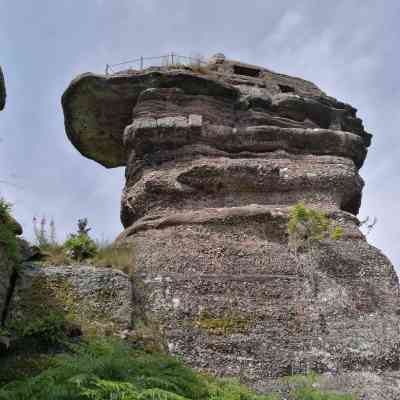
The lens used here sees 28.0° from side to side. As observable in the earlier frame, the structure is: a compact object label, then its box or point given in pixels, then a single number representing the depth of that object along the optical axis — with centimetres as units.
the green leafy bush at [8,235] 1165
